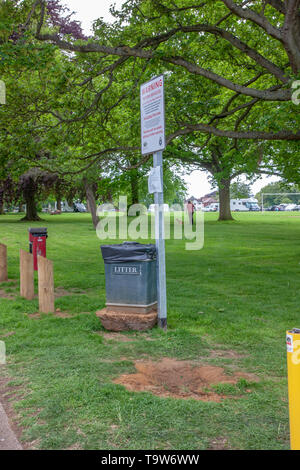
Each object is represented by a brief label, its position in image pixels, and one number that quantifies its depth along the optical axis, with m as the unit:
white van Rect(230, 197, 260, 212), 111.39
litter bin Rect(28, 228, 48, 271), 11.64
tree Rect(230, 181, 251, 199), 129.74
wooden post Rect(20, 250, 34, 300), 8.64
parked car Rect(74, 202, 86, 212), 89.94
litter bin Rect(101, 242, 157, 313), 6.19
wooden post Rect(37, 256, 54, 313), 7.25
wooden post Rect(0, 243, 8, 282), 10.96
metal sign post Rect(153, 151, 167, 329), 6.25
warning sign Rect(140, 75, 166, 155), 6.10
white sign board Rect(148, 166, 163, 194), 6.20
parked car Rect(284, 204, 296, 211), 104.11
